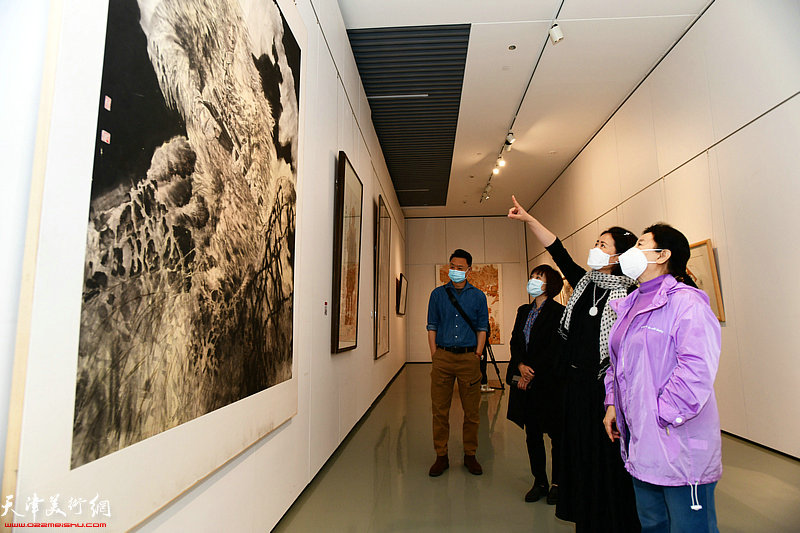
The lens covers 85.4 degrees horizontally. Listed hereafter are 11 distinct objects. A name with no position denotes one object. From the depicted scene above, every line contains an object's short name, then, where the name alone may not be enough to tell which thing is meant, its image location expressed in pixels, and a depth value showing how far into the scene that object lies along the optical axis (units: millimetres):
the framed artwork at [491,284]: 12961
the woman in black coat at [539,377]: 2982
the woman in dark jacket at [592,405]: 2174
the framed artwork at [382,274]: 6764
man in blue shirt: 3684
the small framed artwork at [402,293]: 10453
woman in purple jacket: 1560
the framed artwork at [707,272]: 4422
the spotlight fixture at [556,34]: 4637
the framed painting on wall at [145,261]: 997
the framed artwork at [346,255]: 3814
